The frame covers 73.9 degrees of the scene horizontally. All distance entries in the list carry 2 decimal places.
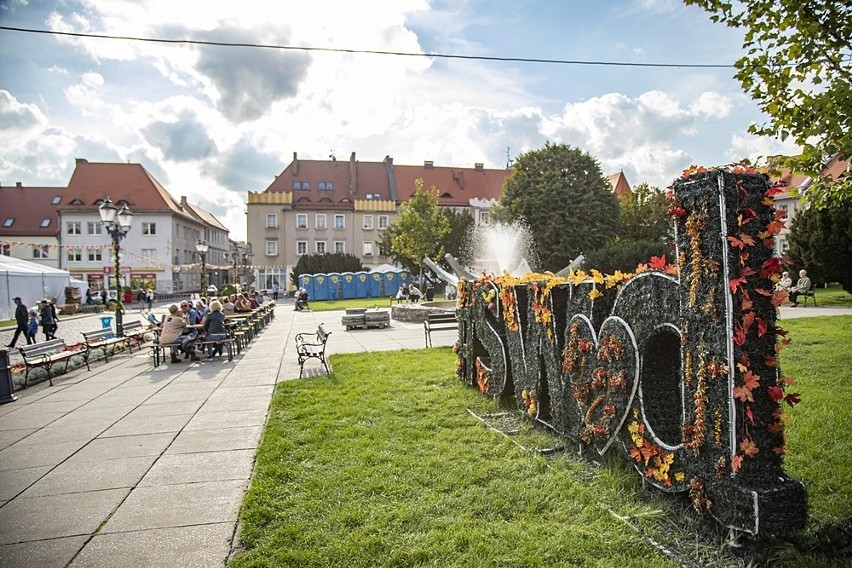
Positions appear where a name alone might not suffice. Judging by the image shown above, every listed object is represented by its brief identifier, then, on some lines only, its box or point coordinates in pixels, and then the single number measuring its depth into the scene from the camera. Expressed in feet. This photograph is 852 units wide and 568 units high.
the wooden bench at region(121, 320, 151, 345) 59.57
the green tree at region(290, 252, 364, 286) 185.47
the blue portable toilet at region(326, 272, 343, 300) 161.58
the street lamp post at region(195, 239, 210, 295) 88.24
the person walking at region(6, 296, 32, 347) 63.31
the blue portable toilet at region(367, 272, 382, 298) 164.04
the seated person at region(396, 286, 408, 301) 129.80
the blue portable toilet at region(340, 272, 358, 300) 162.20
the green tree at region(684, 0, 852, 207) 24.90
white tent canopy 89.35
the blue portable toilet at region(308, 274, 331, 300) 161.68
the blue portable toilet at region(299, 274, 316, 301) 160.35
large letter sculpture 12.20
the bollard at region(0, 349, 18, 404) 33.01
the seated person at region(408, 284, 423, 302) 115.55
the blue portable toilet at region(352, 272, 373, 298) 162.81
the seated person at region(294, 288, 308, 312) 118.52
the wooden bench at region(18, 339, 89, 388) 38.91
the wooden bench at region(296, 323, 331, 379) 38.97
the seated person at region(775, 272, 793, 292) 77.24
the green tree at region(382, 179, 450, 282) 158.71
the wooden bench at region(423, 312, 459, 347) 54.95
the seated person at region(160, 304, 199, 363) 46.75
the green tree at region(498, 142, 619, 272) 125.18
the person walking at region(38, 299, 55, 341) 66.90
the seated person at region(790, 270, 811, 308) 76.89
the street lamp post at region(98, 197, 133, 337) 57.41
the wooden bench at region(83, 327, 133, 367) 48.57
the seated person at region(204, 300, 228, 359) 48.44
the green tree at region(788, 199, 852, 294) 86.09
